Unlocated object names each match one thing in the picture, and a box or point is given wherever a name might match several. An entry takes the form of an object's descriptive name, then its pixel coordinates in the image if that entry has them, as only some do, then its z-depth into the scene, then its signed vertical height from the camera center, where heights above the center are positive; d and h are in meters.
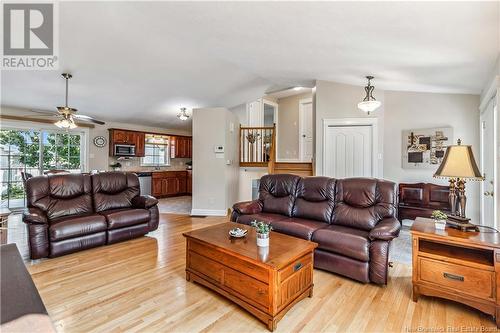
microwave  7.49 +0.51
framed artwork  4.68 +0.39
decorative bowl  2.49 -0.67
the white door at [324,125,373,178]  5.20 +0.32
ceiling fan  3.86 +0.81
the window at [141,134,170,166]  8.53 +0.54
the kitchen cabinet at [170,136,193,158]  9.12 +0.75
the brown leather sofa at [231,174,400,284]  2.54 -0.65
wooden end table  1.92 -0.82
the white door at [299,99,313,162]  8.14 +1.23
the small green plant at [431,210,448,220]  2.33 -0.46
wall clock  7.21 +0.75
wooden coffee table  1.91 -0.89
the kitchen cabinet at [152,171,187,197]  8.24 -0.57
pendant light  4.28 +1.07
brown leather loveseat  3.13 -0.68
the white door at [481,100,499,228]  3.16 +0.08
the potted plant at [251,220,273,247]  2.23 -0.61
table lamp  2.16 -0.04
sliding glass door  5.79 +0.28
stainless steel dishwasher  7.76 -0.48
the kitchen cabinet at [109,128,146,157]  7.43 +0.83
